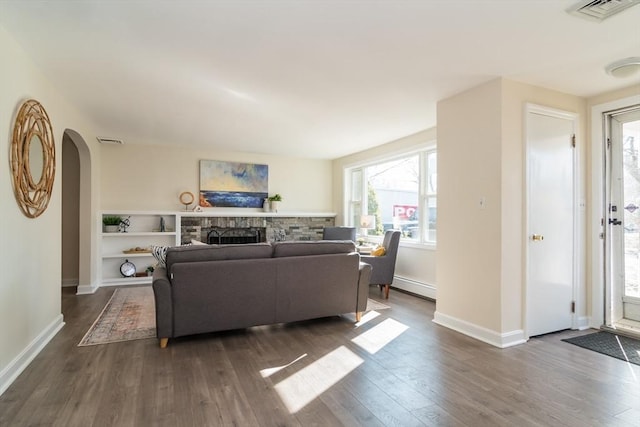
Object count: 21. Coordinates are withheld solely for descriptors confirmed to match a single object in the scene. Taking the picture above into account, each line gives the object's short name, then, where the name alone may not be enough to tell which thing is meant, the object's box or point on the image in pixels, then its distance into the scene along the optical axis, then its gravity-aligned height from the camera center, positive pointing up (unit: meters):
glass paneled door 3.51 -0.06
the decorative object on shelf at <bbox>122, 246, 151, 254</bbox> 5.97 -0.61
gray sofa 3.11 -0.68
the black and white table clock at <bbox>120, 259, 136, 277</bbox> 5.94 -0.91
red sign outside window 5.62 +0.06
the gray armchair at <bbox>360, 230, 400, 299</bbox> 5.05 -0.70
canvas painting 6.67 +0.61
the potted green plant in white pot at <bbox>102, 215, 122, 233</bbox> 5.85 -0.13
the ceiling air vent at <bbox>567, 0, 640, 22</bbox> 2.08 +1.25
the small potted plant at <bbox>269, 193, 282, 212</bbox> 7.04 +0.26
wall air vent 5.62 +1.22
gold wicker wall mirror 2.62 +0.47
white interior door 3.35 -0.06
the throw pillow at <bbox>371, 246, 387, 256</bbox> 5.18 -0.54
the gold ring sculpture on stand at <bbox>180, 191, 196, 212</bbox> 6.49 +0.32
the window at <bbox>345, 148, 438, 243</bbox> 5.23 +0.32
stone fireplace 6.40 -0.25
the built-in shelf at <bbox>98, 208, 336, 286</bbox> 5.86 -0.39
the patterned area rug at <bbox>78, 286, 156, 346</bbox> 3.34 -1.15
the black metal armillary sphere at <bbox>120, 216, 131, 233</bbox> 5.99 -0.15
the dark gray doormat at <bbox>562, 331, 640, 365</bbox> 2.96 -1.19
